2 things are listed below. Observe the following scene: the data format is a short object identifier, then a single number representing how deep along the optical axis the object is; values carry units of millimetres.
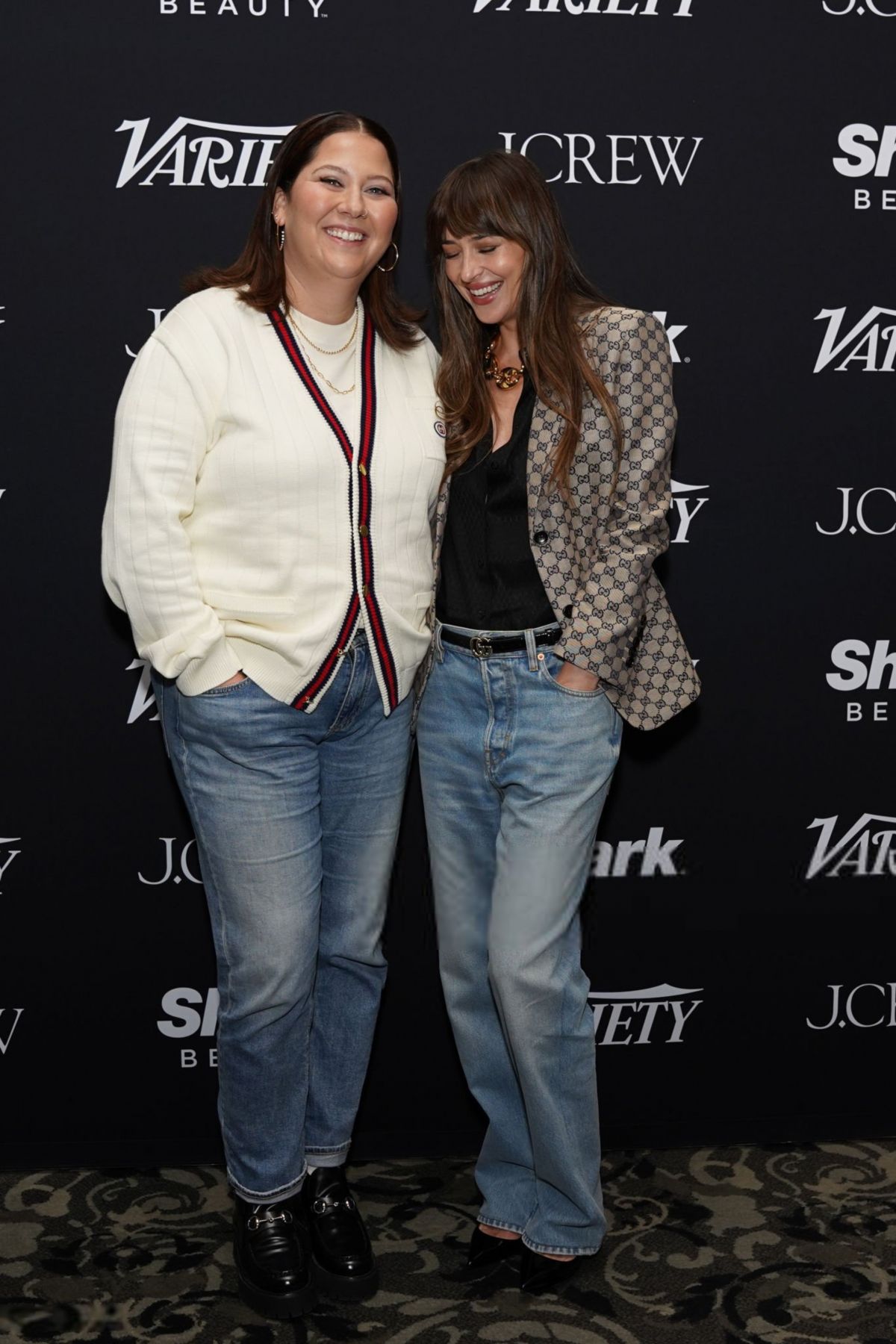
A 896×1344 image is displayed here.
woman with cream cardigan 2158
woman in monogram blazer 2197
